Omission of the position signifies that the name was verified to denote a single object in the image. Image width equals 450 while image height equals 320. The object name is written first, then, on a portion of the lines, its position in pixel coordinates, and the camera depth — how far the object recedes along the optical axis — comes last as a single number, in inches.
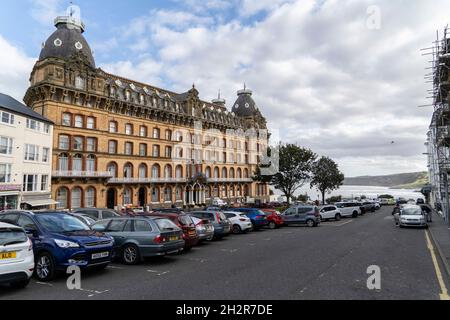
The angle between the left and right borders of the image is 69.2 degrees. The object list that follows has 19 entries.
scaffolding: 972.6
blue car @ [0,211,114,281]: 343.9
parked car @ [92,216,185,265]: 434.0
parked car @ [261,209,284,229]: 999.6
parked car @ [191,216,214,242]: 610.8
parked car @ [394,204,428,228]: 881.5
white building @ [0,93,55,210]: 1220.5
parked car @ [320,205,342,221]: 1262.3
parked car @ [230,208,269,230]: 928.3
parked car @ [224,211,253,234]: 838.5
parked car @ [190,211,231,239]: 701.9
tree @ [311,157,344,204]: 2269.9
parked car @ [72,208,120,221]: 768.0
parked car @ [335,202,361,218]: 1391.5
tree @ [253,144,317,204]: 1830.7
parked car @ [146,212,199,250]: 539.2
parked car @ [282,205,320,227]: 1025.5
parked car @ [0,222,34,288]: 291.6
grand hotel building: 1622.8
